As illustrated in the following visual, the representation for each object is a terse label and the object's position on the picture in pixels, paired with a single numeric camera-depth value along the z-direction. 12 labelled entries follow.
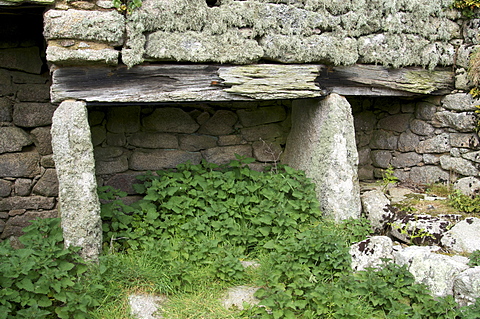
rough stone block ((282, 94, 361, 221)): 4.00
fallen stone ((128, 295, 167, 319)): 3.02
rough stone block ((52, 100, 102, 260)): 3.26
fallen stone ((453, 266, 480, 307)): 2.86
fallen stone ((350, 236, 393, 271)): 3.38
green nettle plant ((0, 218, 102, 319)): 2.79
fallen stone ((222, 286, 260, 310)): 3.13
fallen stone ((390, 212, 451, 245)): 3.76
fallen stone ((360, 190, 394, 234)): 4.02
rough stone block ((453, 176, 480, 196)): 4.34
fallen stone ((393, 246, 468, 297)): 3.08
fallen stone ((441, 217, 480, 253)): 3.51
